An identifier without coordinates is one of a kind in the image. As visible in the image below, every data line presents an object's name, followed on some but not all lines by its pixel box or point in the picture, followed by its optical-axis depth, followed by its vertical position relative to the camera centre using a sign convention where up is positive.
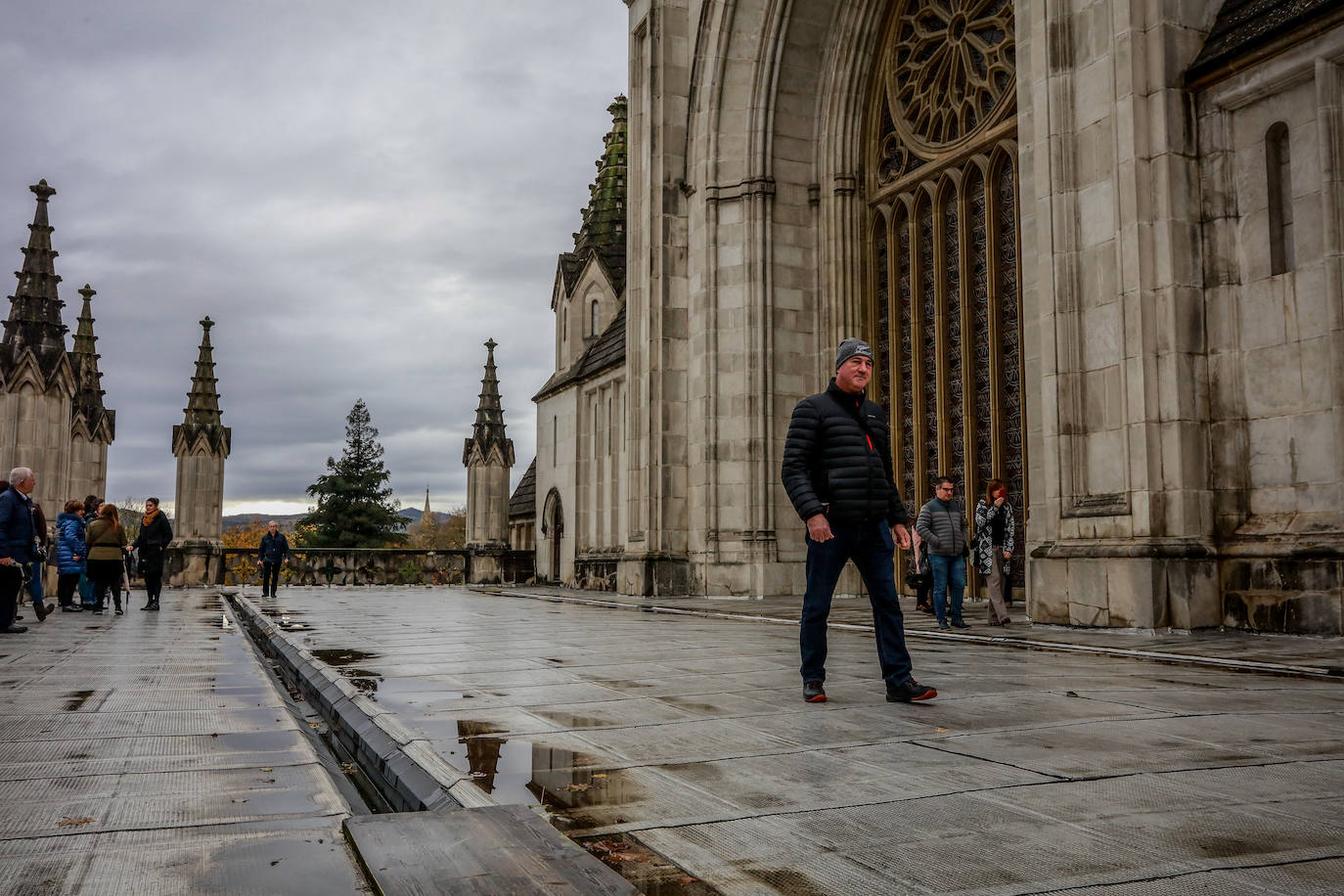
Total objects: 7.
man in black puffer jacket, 5.64 +0.24
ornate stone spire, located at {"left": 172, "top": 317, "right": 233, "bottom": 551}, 31.72 +2.10
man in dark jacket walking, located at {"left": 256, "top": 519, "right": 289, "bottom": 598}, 24.09 -0.23
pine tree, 63.62 +1.99
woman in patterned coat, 11.18 +0.04
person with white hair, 10.76 -0.01
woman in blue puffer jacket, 15.66 -0.11
